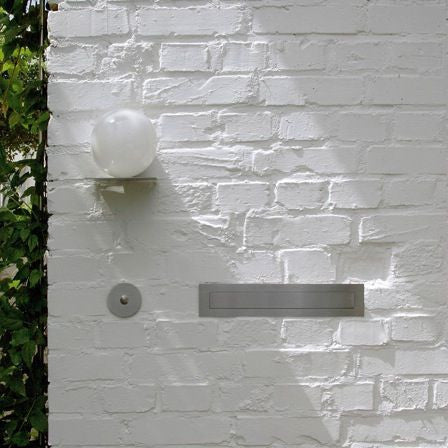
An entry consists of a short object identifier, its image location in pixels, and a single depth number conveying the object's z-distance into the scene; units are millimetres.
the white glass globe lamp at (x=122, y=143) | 2533
